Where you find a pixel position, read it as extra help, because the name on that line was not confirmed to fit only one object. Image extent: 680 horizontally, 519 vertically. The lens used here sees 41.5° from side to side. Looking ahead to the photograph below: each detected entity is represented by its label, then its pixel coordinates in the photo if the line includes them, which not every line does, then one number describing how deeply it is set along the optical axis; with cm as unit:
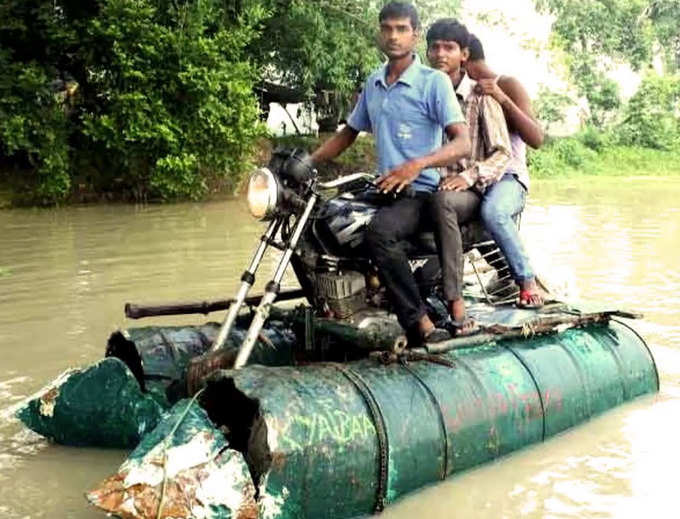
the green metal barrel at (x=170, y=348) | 485
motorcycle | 429
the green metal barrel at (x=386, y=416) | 363
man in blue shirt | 445
